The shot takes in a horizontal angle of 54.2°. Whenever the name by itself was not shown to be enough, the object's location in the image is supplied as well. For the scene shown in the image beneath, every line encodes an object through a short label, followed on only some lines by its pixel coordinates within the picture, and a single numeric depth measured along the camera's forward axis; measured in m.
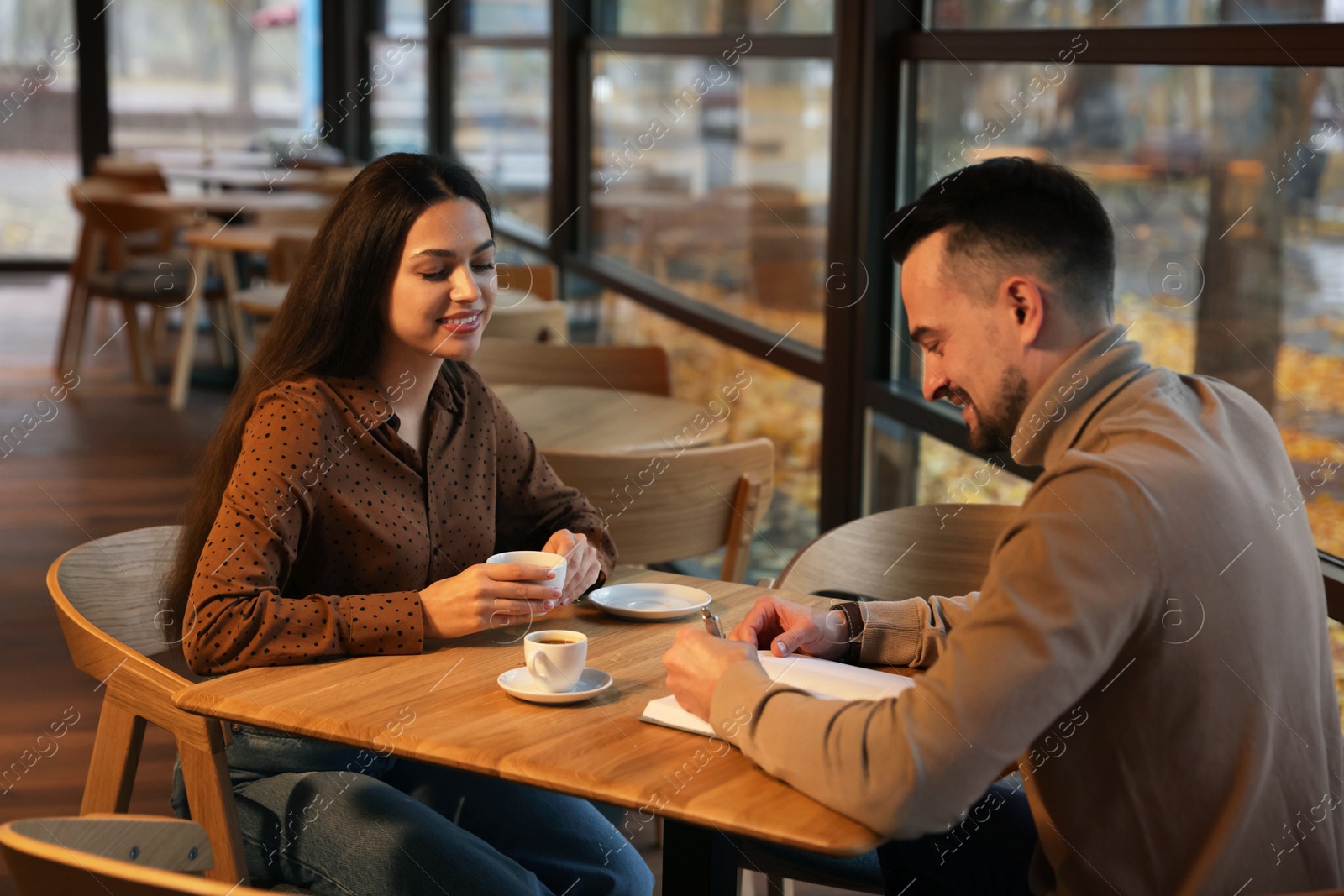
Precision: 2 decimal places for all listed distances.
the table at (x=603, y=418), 2.88
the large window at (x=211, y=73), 10.59
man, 1.11
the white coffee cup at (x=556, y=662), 1.39
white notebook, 1.35
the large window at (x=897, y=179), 2.10
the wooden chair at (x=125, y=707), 1.45
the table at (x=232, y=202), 6.51
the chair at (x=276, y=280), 4.94
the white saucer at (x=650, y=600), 1.71
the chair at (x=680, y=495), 2.31
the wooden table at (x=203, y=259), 5.97
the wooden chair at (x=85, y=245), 6.67
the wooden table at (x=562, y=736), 1.17
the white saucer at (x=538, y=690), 1.39
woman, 1.51
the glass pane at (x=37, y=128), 10.41
